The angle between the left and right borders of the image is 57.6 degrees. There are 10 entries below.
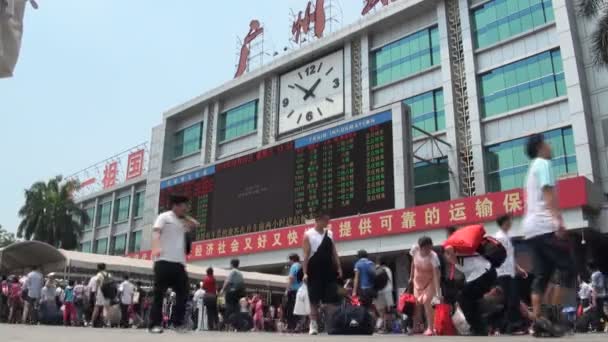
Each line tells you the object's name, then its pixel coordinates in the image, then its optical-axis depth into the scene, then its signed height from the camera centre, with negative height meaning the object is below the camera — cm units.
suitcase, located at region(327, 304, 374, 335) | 621 +2
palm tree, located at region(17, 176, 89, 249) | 3875 +724
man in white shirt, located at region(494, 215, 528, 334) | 611 +54
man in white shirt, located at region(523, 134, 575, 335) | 443 +70
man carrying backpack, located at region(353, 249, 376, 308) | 851 +63
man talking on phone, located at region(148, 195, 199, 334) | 573 +64
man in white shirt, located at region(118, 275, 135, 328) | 1243 +48
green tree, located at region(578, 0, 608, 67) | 1398 +728
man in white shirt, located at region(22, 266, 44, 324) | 1248 +69
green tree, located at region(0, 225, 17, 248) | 5084 +764
